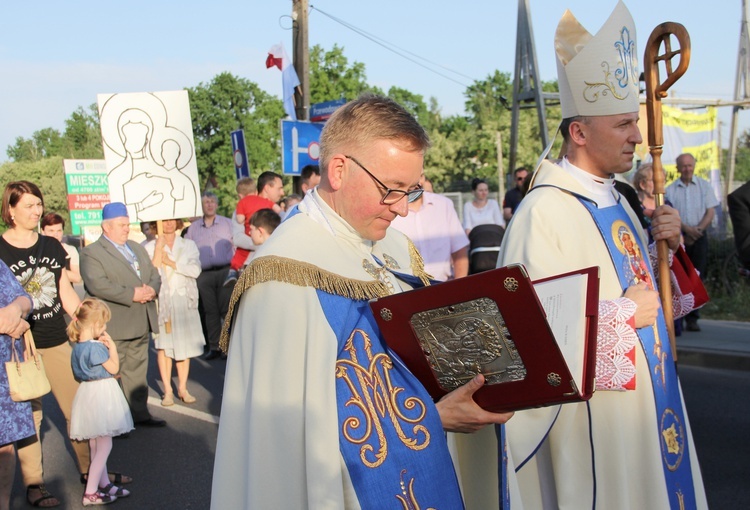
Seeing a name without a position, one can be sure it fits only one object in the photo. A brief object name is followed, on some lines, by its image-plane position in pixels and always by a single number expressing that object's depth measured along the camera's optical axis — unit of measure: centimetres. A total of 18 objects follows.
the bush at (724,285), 1138
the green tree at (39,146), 6003
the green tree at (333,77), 3074
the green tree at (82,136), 4806
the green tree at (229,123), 4825
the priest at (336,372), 221
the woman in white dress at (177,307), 845
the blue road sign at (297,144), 1203
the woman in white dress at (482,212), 1141
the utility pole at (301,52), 1472
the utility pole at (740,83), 1267
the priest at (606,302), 309
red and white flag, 1398
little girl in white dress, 561
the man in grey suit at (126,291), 713
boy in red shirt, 939
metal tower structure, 1445
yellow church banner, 1357
